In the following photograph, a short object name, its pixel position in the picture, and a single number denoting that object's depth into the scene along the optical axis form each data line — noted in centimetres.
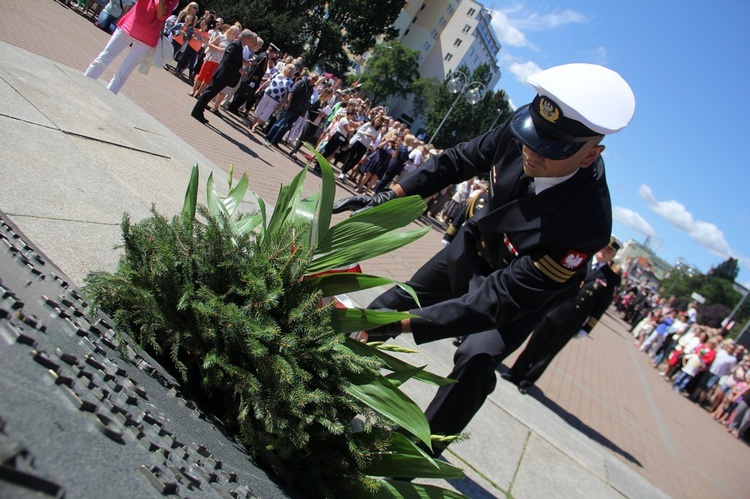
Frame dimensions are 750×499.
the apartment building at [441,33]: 8619
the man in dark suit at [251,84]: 1244
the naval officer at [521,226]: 232
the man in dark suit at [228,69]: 980
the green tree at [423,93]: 7675
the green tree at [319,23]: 2619
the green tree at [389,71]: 7206
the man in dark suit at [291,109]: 1178
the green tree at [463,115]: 6456
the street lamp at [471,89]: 1828
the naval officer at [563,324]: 614
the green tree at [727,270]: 6129
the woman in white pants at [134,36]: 651
